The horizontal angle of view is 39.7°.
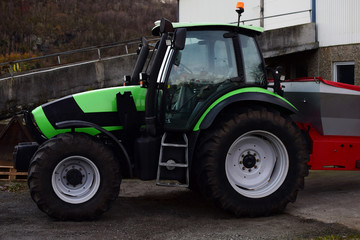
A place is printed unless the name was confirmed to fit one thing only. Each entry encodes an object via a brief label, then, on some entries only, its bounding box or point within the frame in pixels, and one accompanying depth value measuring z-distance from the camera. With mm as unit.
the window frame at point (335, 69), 13256
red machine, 6969
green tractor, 5742
